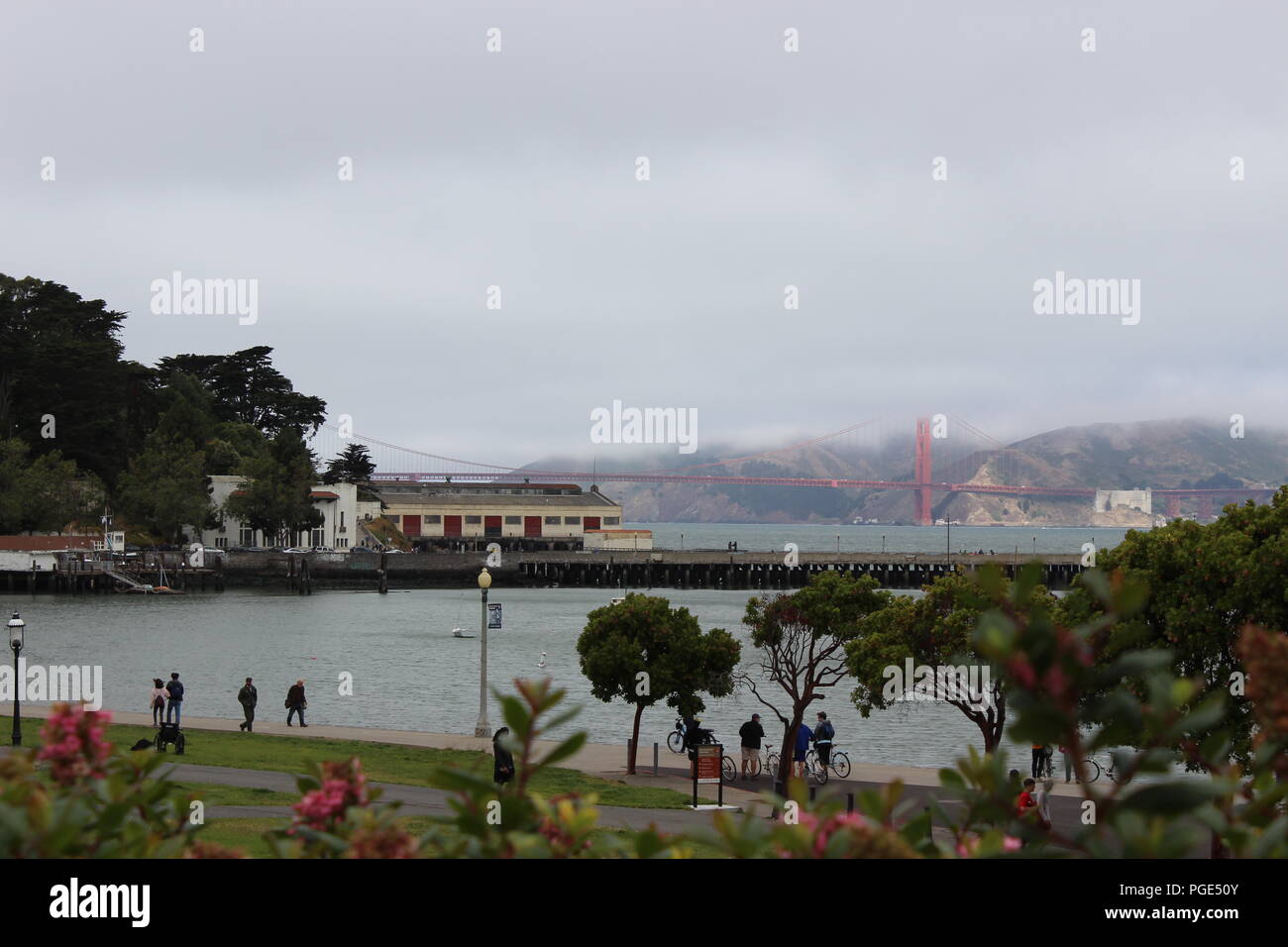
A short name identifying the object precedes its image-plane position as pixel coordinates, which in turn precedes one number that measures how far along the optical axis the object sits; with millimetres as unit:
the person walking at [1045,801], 19869
